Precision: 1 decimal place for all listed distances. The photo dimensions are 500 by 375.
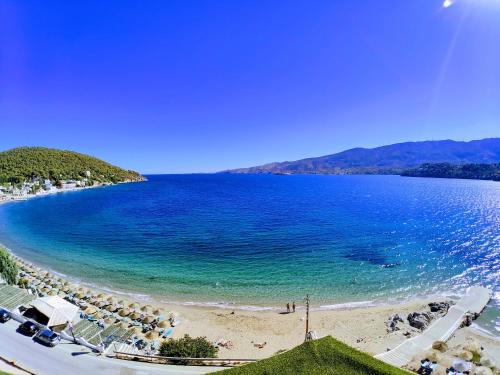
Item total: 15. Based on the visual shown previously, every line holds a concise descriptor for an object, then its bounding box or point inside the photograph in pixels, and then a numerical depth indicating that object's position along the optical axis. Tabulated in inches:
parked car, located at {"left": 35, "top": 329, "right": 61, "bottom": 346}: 906.1
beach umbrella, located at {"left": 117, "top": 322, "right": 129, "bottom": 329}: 1188.4
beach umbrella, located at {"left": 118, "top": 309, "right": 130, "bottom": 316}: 1283.2
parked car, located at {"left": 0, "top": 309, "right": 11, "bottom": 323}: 1022.3
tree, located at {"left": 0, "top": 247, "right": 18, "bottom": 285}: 1381.6
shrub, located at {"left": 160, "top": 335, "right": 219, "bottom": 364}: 919.7
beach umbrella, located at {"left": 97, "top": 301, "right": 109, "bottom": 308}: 1358.3
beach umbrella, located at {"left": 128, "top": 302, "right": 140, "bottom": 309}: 1357.0
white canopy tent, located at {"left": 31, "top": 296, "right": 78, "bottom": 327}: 1021.2
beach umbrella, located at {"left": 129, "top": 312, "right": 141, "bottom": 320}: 1259.7
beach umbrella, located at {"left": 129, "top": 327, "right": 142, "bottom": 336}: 1150.3
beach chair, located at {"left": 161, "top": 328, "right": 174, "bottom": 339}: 1168.4
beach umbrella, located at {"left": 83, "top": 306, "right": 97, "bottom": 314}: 1276.8
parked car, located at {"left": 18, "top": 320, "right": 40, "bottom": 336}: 961.5
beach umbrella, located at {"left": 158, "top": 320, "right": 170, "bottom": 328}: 1230.9
